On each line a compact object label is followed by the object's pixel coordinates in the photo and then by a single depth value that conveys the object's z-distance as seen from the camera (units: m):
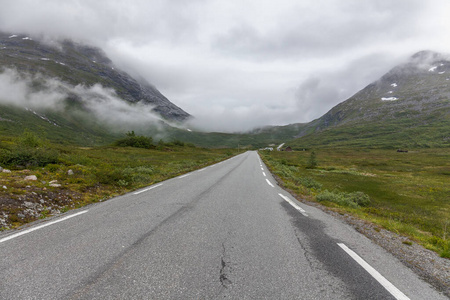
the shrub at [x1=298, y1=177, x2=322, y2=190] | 19.89
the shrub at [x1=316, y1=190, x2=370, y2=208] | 11.12
